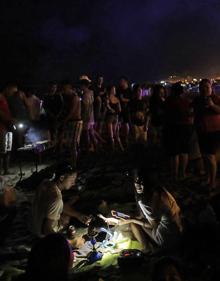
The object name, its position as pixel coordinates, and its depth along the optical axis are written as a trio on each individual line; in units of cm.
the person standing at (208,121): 407
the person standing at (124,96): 623
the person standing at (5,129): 484
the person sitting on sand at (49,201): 302
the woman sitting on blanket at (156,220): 287
